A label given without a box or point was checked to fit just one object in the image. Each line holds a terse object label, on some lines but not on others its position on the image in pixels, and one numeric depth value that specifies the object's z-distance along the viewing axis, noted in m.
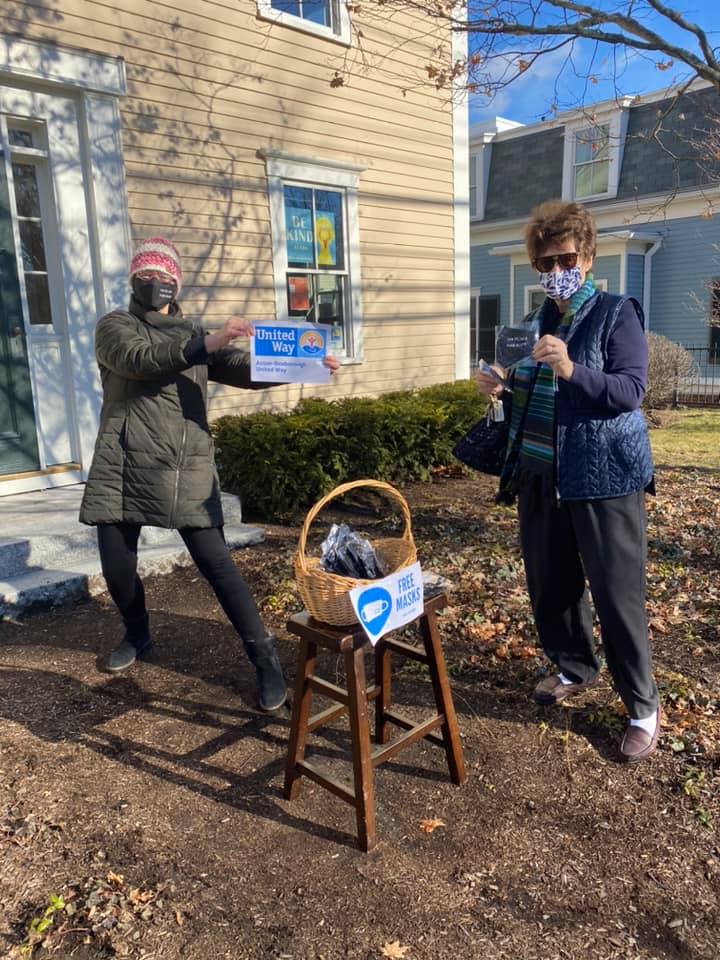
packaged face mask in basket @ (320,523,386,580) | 2.47
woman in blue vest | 2.57
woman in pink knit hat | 3.17
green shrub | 6.16
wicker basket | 2.30
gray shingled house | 16.94
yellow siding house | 5.76
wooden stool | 2.36
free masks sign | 2.24
